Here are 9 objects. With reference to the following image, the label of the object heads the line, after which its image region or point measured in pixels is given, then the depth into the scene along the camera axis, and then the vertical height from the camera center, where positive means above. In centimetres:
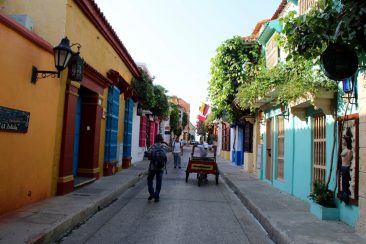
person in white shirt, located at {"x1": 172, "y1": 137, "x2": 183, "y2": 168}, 2018 +2
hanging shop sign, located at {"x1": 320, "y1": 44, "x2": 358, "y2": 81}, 587 +149
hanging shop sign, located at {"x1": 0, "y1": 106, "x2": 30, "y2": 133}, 639 +46
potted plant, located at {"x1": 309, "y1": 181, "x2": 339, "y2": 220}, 721 -85
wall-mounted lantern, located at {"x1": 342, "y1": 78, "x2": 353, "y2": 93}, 689 +136
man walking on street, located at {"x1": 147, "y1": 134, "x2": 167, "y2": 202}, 957 -32
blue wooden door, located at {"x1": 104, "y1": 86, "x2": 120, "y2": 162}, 1395 +95
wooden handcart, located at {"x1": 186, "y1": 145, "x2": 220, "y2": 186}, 1367 -47
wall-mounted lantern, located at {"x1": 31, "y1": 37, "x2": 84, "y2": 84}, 749 +179
